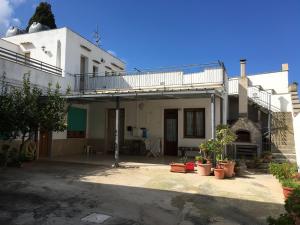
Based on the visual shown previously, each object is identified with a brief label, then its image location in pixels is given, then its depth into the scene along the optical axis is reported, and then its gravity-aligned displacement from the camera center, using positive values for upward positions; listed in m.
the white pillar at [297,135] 10.13 +0.02
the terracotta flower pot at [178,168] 10.12 -1.26
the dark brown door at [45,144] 13.59 -0.59
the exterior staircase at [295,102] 13.68 +1.81
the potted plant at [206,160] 9.62 -0.93
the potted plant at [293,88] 16.33 +2.87
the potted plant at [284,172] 7.76 -1.12
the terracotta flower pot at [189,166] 10.32 -1.23
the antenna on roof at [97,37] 21.77 +7.64
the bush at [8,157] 10.54 -0.99
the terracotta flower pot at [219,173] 9.08 -1.29
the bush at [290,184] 6.33 -1.16
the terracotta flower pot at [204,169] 9.60 -1.22
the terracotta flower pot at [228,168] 9.33 -1.14
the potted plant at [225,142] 9.37 -0.27
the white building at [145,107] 13.48 +1.51
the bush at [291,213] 3.28 -1.00
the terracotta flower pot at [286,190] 6.36 -1.30
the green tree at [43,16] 23.42 +10.07
